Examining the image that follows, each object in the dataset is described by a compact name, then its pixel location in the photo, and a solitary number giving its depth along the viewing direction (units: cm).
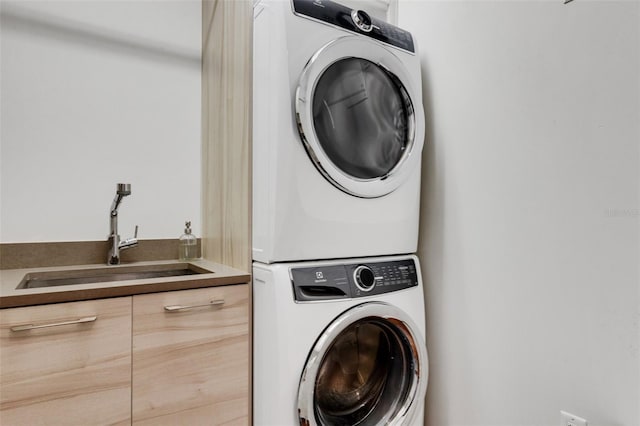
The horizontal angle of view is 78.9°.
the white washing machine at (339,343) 125
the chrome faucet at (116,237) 157
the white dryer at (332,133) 126
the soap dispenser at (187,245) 180
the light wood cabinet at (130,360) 101
